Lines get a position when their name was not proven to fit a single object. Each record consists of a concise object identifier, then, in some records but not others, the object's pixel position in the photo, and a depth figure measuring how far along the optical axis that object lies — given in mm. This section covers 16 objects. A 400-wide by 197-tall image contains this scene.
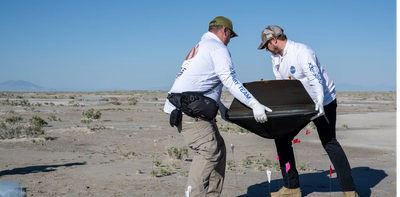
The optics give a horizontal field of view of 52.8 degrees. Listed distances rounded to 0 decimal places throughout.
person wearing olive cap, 3669
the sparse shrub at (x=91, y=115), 19962
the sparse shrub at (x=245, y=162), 7760
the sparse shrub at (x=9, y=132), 12203
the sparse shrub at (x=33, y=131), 12266
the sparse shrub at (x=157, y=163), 7773
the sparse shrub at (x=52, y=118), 19578
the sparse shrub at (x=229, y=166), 7361
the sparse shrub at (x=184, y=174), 6782
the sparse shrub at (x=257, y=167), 7414
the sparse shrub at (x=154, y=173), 6746
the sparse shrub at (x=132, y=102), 38366
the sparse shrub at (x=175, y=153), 8656
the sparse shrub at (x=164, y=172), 6880
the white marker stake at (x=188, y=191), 3522
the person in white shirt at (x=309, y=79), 4402
